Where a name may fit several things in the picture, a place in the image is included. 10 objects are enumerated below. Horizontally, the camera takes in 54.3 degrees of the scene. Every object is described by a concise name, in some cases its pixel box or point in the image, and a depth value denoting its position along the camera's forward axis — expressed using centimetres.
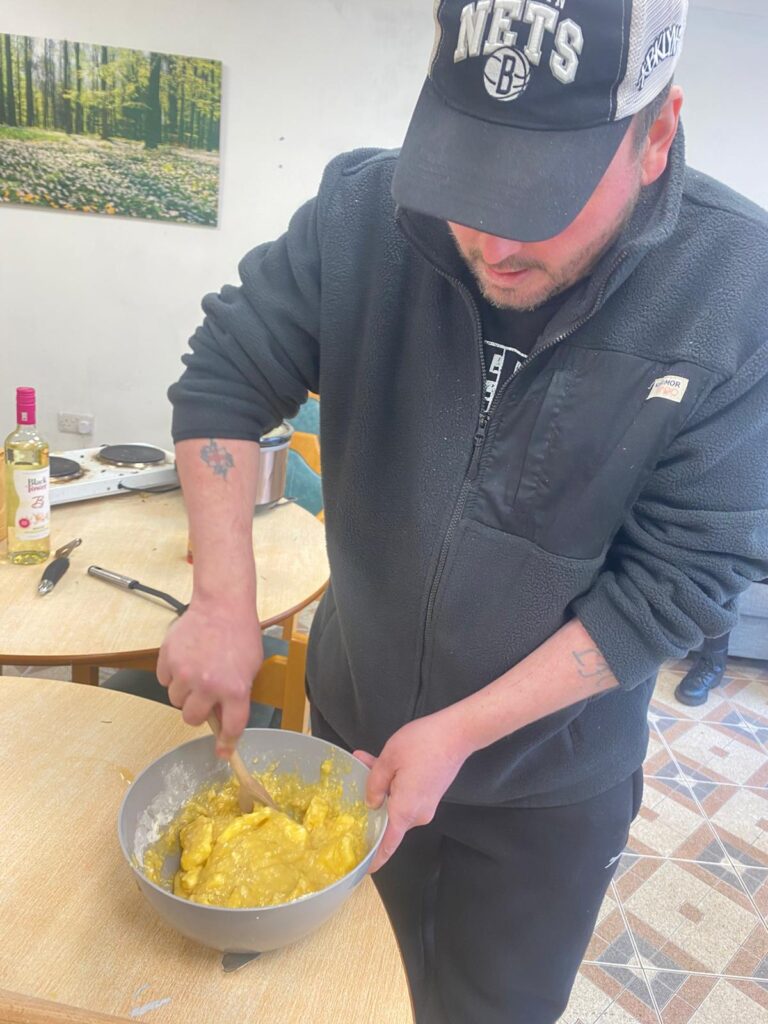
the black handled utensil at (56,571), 136
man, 71
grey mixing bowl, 64
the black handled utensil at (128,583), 136
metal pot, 177
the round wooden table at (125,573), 124
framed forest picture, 323
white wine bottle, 141
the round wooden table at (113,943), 68
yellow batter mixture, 77
